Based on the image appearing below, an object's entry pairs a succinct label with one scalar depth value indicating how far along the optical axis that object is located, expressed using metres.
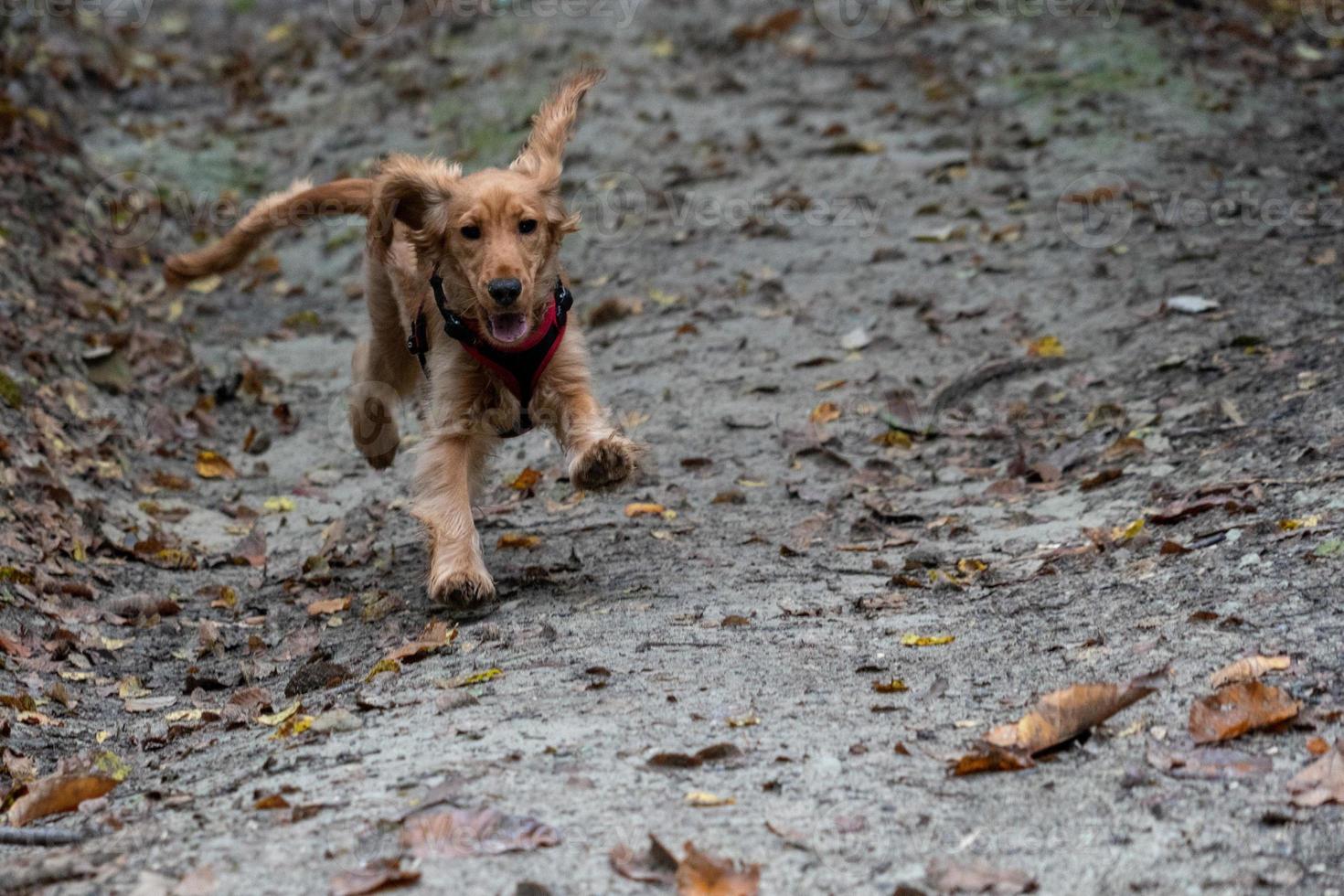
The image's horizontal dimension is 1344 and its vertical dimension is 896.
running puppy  9.69
